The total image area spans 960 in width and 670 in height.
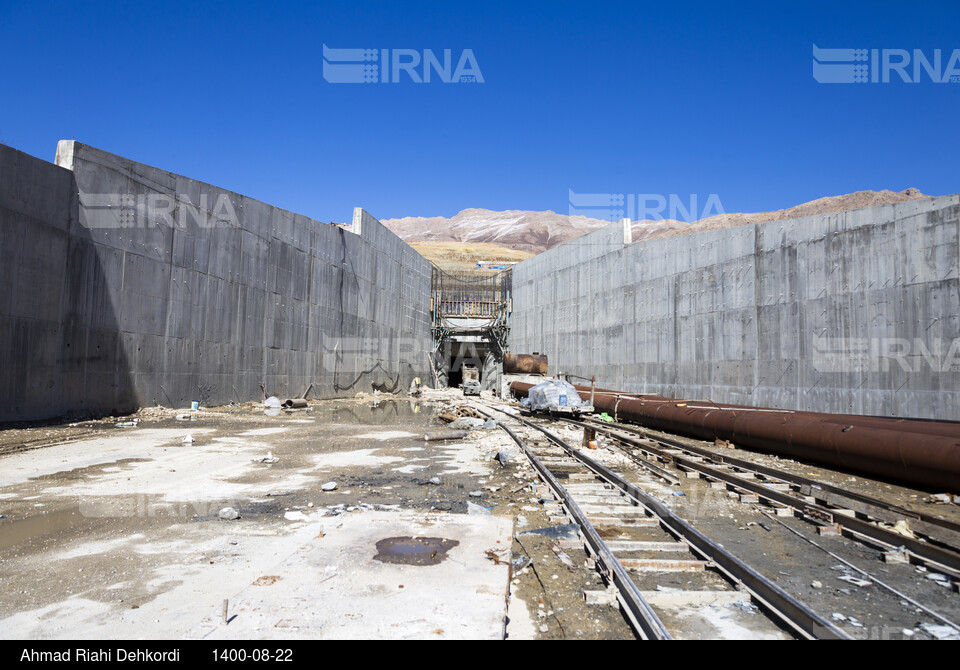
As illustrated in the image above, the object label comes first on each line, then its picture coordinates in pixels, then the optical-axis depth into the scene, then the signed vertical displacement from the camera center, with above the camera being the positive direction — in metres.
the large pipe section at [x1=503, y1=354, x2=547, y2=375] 30.49 -0.09
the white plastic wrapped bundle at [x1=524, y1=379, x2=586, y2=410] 19.78 -1.19
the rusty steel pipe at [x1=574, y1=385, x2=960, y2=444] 10.16 -1.12
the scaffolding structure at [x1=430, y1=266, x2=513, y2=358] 44.22 +4.73
